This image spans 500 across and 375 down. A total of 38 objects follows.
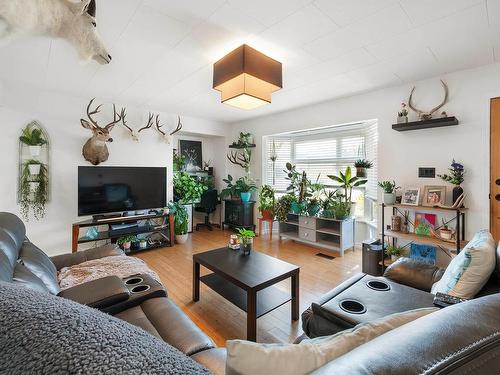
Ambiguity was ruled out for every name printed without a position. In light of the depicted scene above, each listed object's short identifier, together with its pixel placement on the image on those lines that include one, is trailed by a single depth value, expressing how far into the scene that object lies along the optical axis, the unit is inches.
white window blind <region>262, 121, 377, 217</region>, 152.3
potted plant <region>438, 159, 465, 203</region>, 104.8
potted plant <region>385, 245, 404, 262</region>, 117.8
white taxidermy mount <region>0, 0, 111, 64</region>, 43.9
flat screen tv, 137.8
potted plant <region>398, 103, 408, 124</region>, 119.2
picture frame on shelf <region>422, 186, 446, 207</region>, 111.5
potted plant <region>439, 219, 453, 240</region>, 107.5
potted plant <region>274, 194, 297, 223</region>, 173.0
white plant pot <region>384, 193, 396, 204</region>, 121.3
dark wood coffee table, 71.6
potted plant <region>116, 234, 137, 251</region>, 147.1
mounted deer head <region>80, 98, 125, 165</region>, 138.1
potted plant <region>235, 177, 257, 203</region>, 195.2
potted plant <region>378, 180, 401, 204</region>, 121.4
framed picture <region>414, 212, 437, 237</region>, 115.6
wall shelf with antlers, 105.6
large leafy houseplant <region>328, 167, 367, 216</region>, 148.2
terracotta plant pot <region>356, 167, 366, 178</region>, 142.9
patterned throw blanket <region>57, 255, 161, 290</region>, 72.8
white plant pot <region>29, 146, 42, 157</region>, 125.0
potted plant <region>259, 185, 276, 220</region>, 182.1
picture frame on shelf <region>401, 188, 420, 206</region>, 117.5
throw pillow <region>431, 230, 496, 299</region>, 53.9
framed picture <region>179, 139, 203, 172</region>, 211.2
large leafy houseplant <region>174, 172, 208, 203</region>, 185.2
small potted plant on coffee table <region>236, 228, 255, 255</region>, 97.4
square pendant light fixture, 83.2
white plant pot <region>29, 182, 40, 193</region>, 129.8
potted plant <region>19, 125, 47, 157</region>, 125.5
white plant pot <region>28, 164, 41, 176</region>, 126.9
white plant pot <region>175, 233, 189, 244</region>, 168.6
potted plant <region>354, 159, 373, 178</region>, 141.3
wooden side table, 183.3
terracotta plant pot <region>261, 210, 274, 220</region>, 182.4
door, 99.7
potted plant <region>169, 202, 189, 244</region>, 167.9
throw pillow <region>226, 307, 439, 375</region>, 21.9
